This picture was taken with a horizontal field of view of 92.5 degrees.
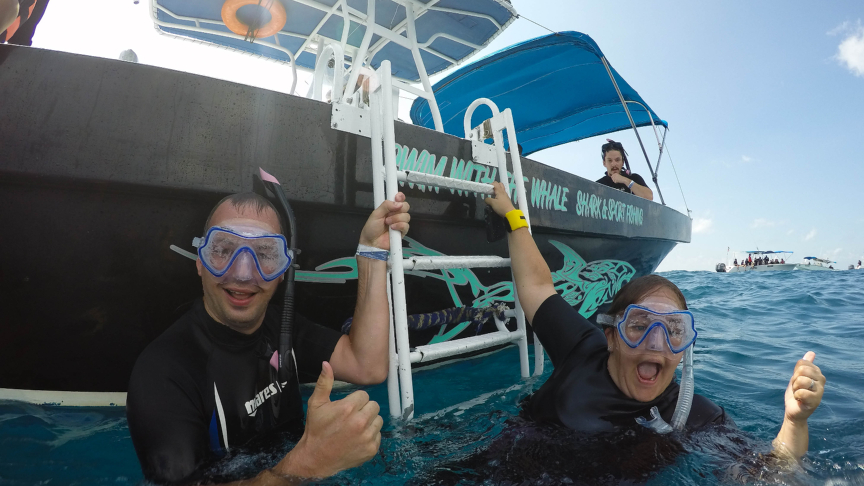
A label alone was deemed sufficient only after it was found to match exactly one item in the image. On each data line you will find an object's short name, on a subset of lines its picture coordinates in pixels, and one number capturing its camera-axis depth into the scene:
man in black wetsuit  1.23
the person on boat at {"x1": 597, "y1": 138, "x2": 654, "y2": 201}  4.80
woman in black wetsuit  1.65
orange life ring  3.90
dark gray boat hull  1.59
